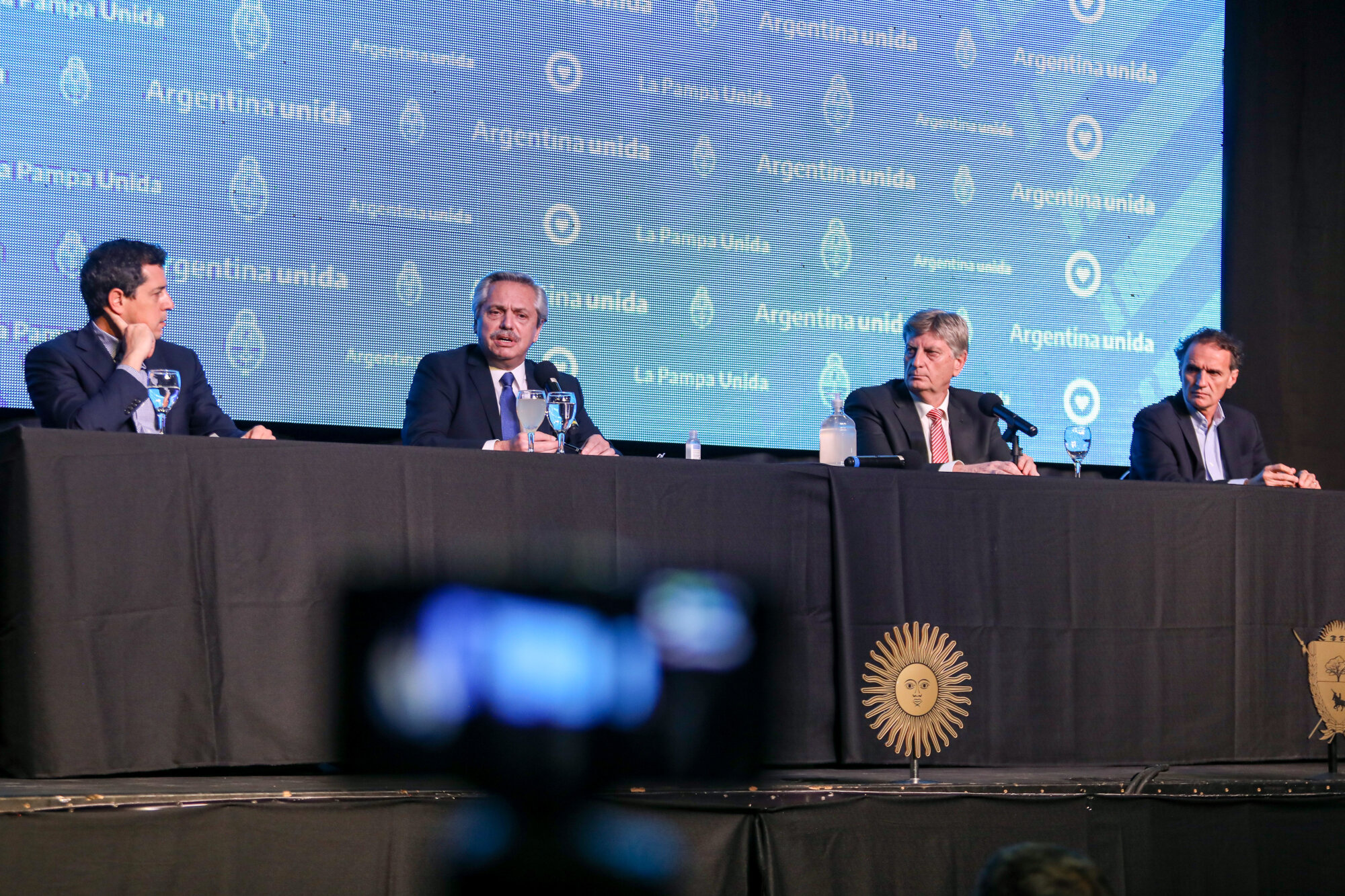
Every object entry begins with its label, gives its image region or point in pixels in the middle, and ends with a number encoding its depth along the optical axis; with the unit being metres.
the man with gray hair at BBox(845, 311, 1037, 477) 7.56
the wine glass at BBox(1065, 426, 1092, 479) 6.80
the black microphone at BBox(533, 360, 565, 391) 6.89
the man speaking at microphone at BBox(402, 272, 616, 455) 7.04
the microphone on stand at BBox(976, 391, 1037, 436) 6.45
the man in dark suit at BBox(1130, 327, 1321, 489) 8.34
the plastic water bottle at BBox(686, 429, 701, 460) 7.96
